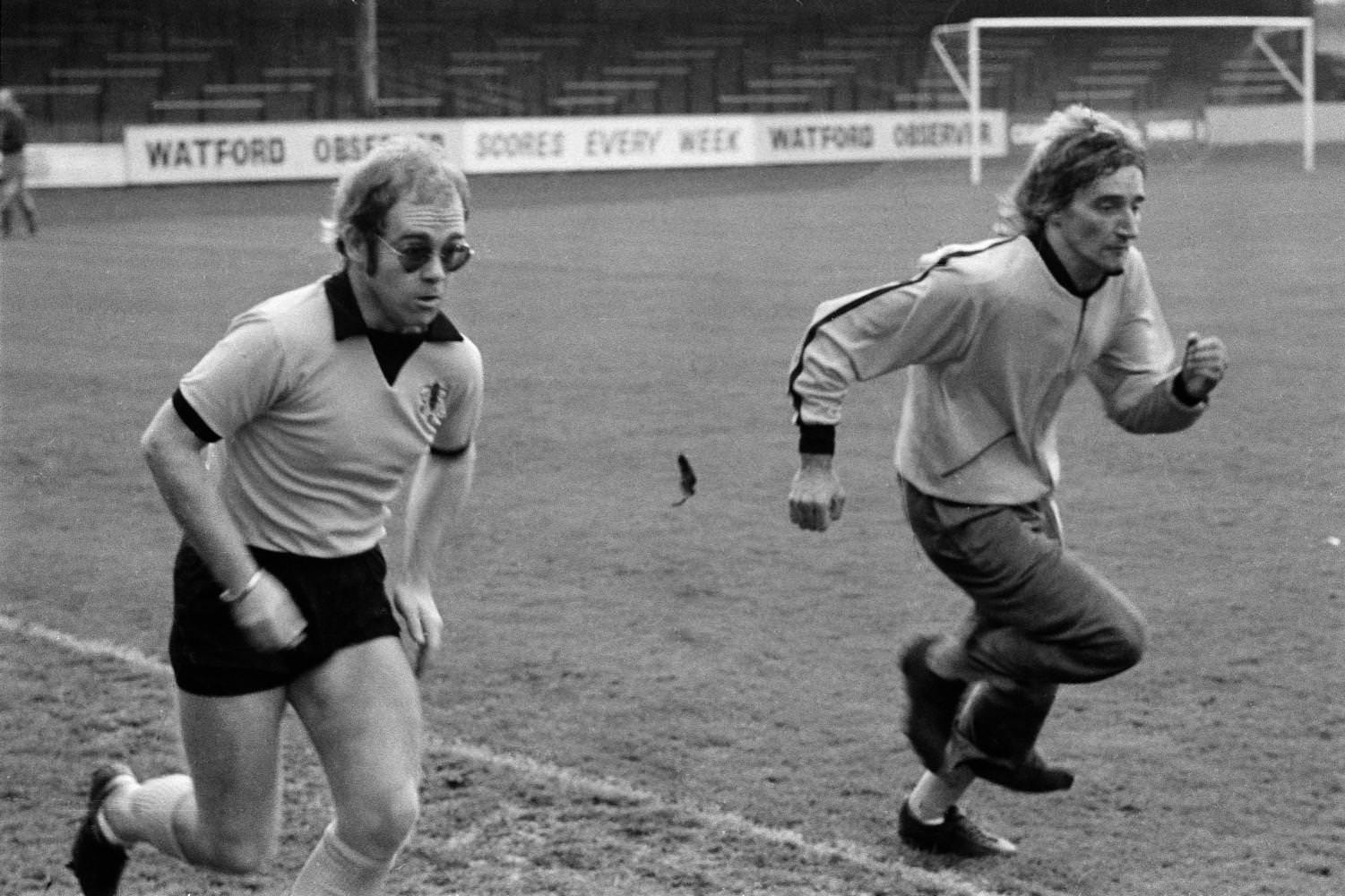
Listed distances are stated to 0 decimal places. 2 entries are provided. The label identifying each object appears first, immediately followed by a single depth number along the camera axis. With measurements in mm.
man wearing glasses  7977
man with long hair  9914
